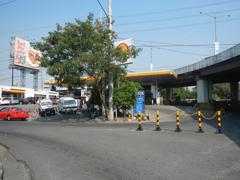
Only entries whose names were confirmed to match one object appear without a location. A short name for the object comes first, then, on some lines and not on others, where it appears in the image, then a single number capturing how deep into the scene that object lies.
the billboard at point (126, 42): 35.53
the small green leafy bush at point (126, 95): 29.23
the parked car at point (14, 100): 65.05
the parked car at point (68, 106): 40.69
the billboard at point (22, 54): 72.56
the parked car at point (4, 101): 61.44
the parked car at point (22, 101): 68.79
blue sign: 29.81
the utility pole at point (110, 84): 28.33
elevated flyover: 30.55
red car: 32.28
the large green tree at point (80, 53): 24.94
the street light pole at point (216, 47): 42.77
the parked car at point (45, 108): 39.16
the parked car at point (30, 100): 69.80
